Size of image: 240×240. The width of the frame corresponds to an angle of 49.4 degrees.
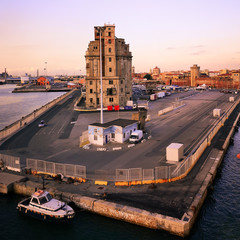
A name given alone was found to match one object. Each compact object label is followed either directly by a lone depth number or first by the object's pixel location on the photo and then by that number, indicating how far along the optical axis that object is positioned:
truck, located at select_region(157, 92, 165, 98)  134.15
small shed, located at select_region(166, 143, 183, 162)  35.00
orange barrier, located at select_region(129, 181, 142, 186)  28.55
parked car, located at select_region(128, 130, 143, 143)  44.69
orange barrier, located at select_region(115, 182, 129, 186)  28.45
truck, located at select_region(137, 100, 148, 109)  94.45
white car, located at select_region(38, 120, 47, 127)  61.09
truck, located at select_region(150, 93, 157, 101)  121.74
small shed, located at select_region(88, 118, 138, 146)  44.00
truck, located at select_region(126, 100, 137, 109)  95.59
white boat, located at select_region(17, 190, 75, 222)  23.41
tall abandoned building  93.69
